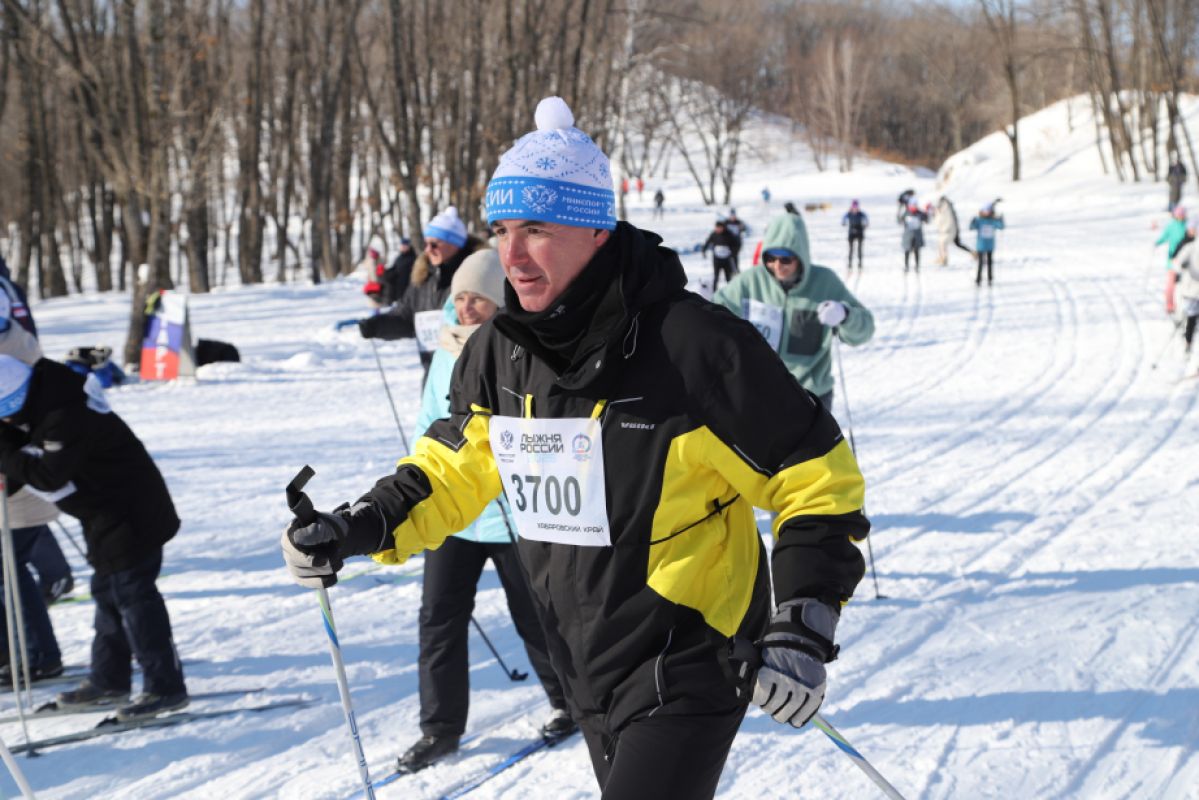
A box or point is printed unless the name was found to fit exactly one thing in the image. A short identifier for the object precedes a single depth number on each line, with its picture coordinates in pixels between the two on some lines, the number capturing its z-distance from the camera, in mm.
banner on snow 13297
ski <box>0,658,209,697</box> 5055
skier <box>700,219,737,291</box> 18834
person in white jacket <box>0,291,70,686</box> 5031
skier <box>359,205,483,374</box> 6642
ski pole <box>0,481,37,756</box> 4492
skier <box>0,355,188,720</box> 4297
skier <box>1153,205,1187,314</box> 13281
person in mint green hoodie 6008
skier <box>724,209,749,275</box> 20653
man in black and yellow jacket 2148
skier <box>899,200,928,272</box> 21766
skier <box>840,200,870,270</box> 23505
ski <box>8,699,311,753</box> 4438
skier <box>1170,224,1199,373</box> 11258
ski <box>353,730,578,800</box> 3973
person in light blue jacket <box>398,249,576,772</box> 4137
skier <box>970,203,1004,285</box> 19531
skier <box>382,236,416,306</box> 11250
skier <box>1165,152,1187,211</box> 33594
